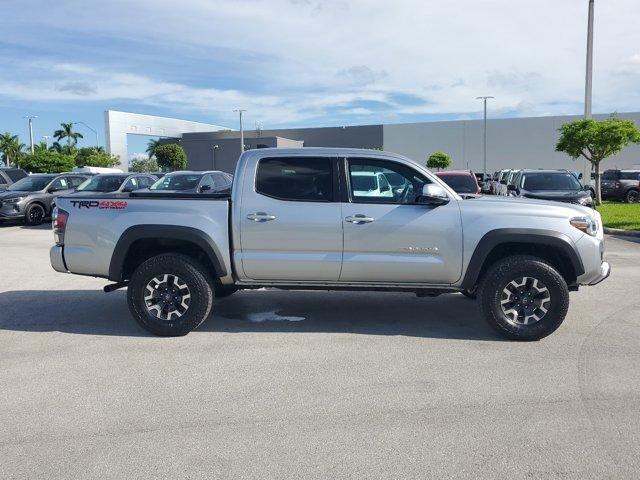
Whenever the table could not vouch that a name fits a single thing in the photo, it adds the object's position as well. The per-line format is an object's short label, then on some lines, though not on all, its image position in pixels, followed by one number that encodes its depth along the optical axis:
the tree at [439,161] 57.78
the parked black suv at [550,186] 14.21
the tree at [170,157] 68.75
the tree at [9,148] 85.31
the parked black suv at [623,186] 26.44
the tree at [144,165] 77.11
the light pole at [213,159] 76.59
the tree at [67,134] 82.62
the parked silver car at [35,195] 18.00
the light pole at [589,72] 24.37
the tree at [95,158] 68.25
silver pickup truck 5.78
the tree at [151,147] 84.89
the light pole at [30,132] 60.34
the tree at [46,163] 54.84
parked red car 14.99
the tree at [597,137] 23.44
